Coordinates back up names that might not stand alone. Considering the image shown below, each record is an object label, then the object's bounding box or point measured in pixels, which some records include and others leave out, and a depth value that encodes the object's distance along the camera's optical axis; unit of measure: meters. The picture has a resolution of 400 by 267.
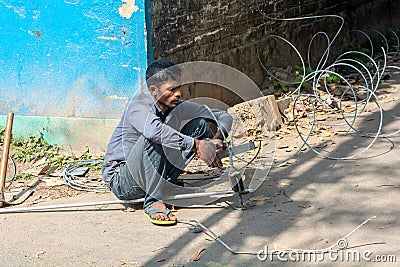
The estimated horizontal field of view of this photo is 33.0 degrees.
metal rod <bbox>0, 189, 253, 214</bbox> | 4.78
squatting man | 4.52
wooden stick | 5.18
